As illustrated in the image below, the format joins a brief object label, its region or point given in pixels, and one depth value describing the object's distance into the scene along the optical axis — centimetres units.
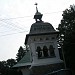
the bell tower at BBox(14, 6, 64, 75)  1613
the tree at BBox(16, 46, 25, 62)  4601
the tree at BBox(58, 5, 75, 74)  1841
